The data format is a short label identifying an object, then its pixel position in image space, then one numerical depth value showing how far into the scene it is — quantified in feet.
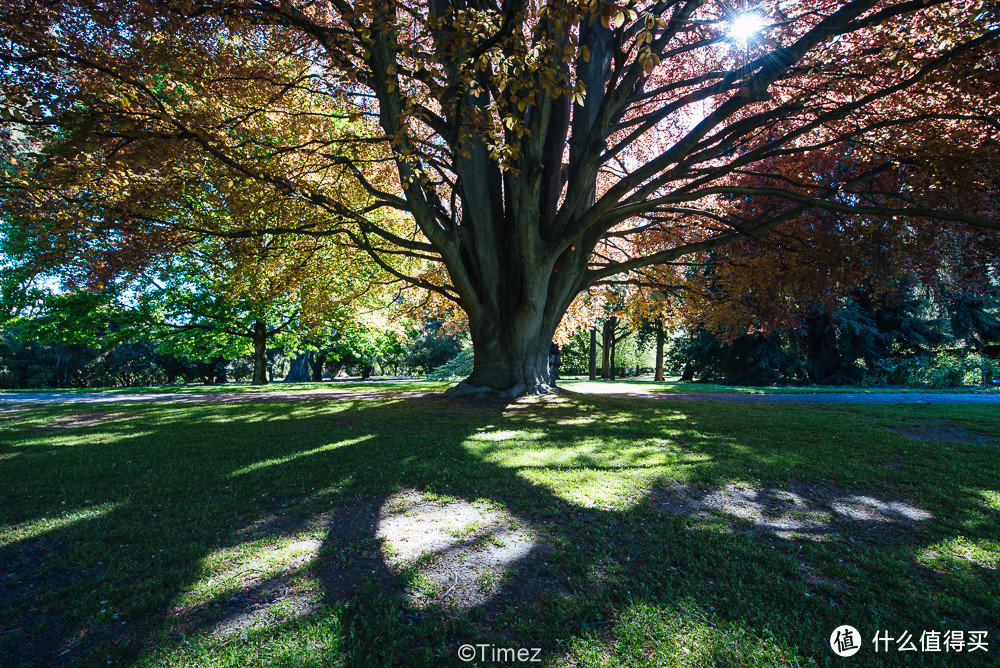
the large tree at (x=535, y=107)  16.84
